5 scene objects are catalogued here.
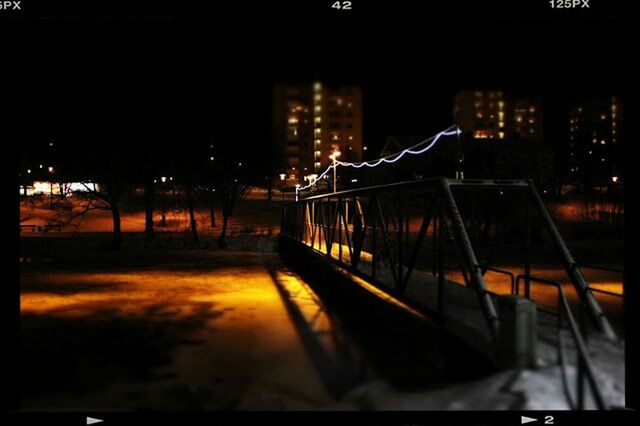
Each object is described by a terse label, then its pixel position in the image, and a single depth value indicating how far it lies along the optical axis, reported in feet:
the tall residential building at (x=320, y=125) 396.16
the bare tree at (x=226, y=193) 123.65
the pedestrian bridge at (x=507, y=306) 19.62
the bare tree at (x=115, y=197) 112.46
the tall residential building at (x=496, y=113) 450.30
